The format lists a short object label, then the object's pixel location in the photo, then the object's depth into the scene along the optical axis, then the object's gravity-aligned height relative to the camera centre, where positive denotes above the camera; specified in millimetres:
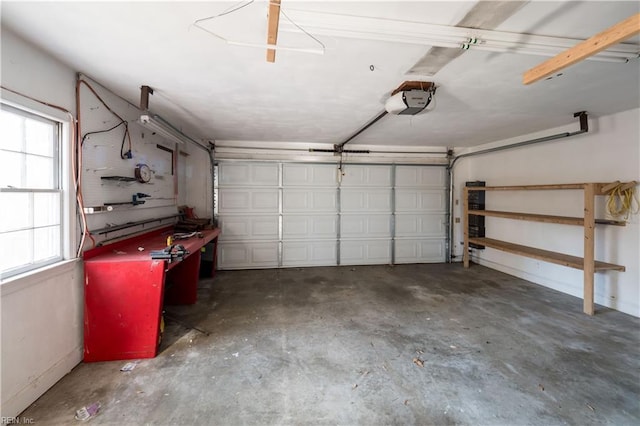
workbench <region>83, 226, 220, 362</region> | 2176 -866
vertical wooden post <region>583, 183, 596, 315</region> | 3115 -460
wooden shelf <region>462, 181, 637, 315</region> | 3117 -353
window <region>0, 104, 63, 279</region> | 1706 +106
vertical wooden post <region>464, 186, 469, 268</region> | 5270 -361
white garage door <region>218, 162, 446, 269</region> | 5086 -170
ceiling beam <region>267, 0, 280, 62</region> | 1163 +938
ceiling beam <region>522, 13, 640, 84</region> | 1136 +826
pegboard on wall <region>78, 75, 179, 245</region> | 2299 +477
